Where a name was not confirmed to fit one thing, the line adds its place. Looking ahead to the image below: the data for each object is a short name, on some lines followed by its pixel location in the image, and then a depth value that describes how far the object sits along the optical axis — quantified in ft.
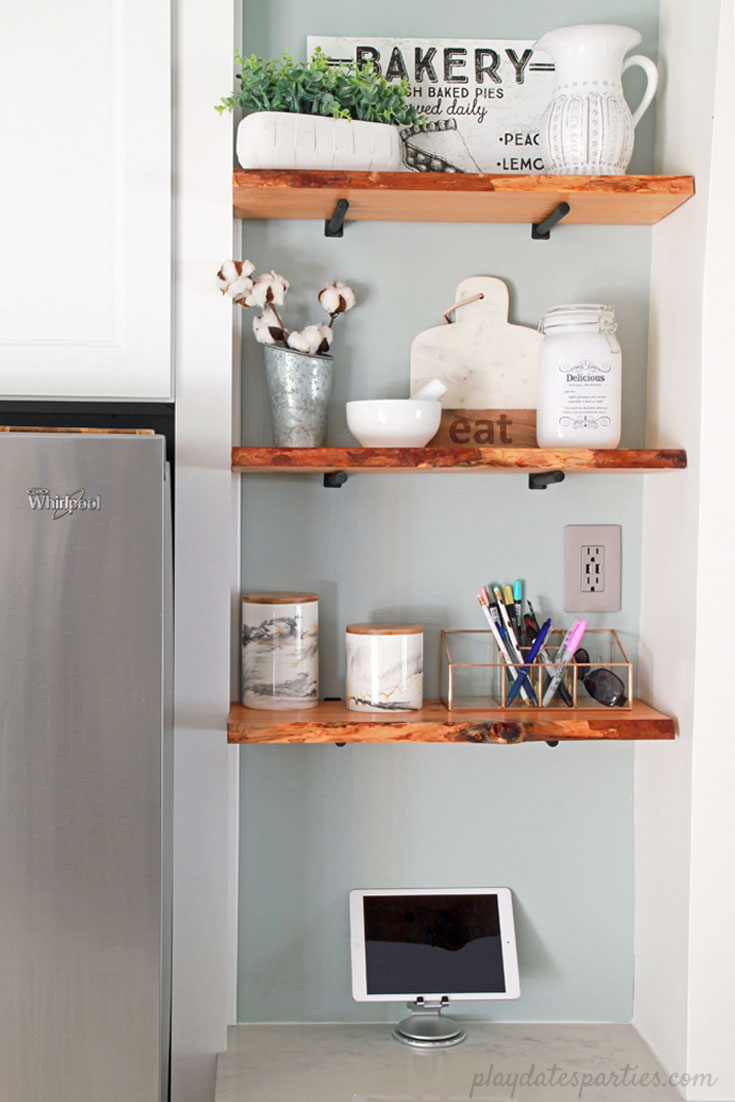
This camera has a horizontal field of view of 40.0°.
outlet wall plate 5.26
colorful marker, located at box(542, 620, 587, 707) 4.95
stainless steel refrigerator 3.83
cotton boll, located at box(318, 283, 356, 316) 4.88
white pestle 4.84
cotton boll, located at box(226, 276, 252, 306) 4.68
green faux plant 4.59
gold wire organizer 5.17
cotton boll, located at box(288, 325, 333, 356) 4.79
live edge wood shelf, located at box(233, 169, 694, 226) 4.55
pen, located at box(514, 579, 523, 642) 5.15
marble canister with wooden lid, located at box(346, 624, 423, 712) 4.82
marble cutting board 5.20
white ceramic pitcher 4.68
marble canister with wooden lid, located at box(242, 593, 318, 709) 4.87
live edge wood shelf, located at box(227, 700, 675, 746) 4.58
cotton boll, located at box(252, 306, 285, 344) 4.82
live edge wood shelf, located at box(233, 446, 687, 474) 4.56
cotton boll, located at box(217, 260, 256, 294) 4.69
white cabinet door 4.67
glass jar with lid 4.78
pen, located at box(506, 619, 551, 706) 4.93
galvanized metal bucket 4.81
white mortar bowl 4.68
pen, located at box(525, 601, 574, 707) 5.01
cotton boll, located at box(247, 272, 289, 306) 4.73
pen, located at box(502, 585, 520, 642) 5.08
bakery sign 5.14
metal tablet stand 4.93
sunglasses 4.98
